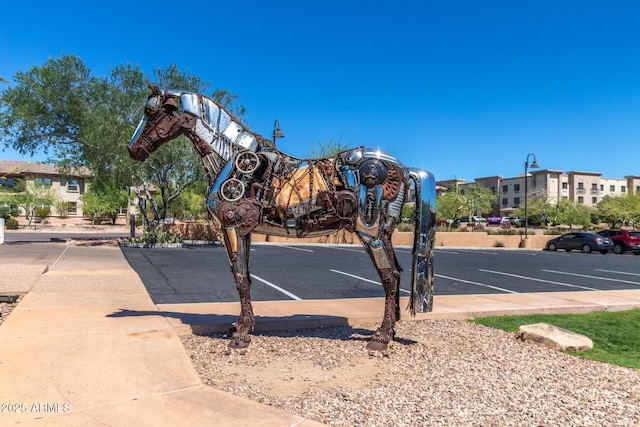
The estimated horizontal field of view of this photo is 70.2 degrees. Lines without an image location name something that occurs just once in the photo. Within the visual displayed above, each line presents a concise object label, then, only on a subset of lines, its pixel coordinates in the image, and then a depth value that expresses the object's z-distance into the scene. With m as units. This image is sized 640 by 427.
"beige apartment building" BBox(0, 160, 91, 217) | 56.00
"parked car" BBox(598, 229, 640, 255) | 29.81
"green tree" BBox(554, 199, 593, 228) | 67.75
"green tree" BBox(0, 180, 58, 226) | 44.97
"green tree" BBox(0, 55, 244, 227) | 20.17
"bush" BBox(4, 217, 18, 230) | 38.94
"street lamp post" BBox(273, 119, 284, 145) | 15.38
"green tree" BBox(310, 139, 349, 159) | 33.50
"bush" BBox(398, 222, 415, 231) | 33.80
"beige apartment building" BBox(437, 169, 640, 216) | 96.44
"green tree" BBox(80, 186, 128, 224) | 49.91
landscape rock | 5.71
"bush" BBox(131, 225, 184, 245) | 22.58
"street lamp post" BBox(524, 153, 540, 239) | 33.83
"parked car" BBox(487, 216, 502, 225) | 75.75
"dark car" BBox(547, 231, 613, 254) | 29.67
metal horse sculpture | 5.13
